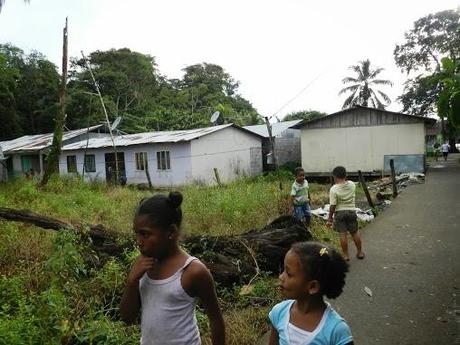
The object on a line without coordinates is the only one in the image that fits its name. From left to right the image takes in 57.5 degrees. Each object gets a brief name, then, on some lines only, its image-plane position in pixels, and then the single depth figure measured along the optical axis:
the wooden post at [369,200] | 11.07
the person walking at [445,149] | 30.60
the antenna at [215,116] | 25.95
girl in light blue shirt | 1.97
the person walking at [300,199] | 8.02
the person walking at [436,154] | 33.56
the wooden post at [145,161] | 23.55
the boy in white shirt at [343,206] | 6.02
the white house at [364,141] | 20.80
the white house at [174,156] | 21.98
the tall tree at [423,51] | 36.34
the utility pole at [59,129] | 16.11
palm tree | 39.84
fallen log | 5.31
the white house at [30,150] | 28.16
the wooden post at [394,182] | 12.94
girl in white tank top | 2.01
